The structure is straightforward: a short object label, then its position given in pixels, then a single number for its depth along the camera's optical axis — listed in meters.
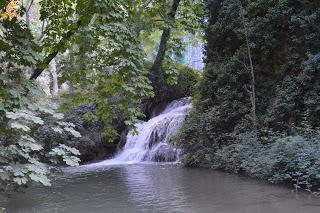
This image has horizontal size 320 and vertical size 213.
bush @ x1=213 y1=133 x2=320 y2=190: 8.12
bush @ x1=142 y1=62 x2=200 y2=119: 19.81
